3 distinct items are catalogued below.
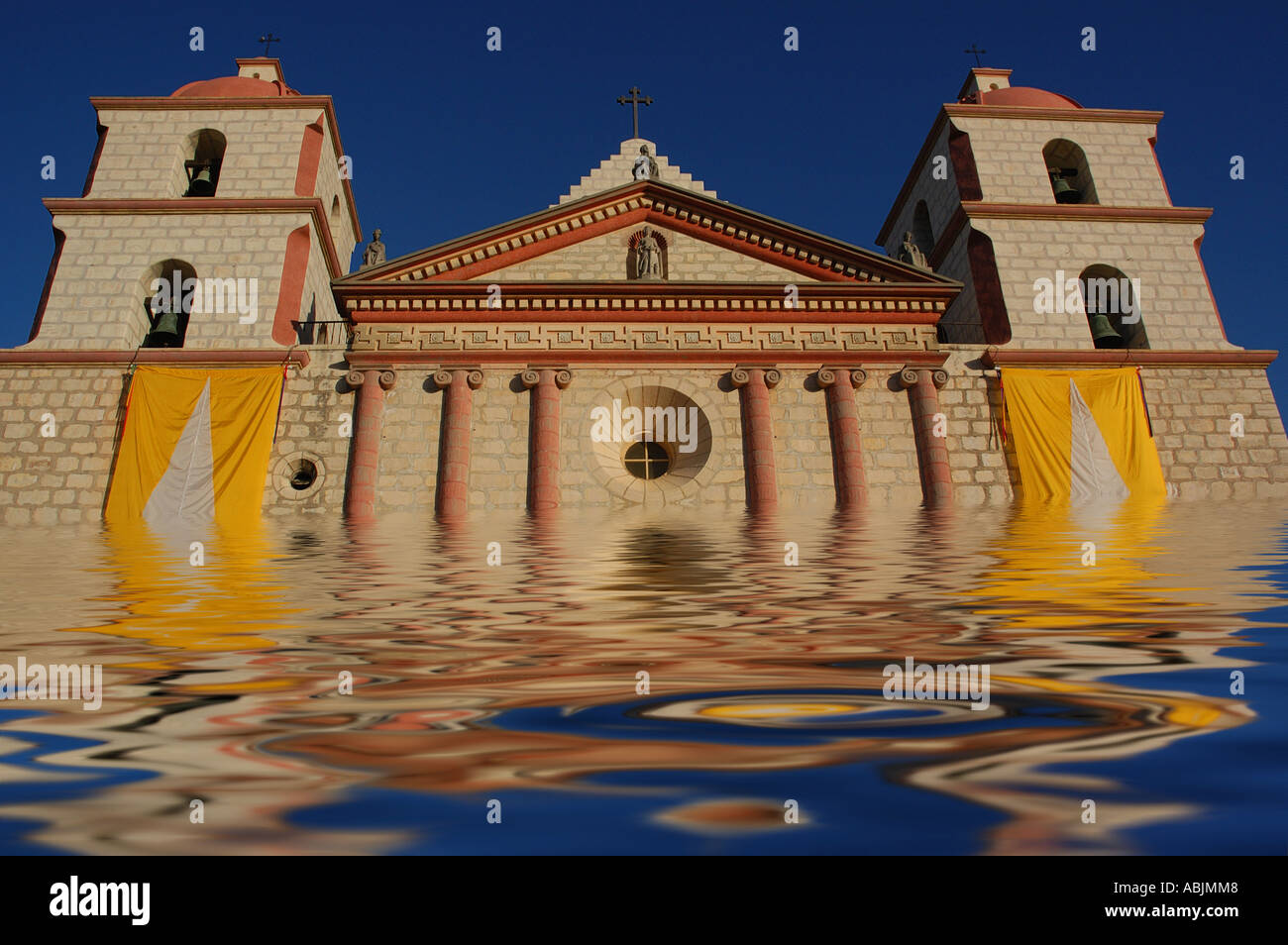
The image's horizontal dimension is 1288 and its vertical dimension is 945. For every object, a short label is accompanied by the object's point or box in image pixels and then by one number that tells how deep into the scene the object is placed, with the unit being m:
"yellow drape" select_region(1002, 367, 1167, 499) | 14.44
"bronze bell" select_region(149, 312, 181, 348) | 15.66
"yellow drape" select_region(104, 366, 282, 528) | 13.60
